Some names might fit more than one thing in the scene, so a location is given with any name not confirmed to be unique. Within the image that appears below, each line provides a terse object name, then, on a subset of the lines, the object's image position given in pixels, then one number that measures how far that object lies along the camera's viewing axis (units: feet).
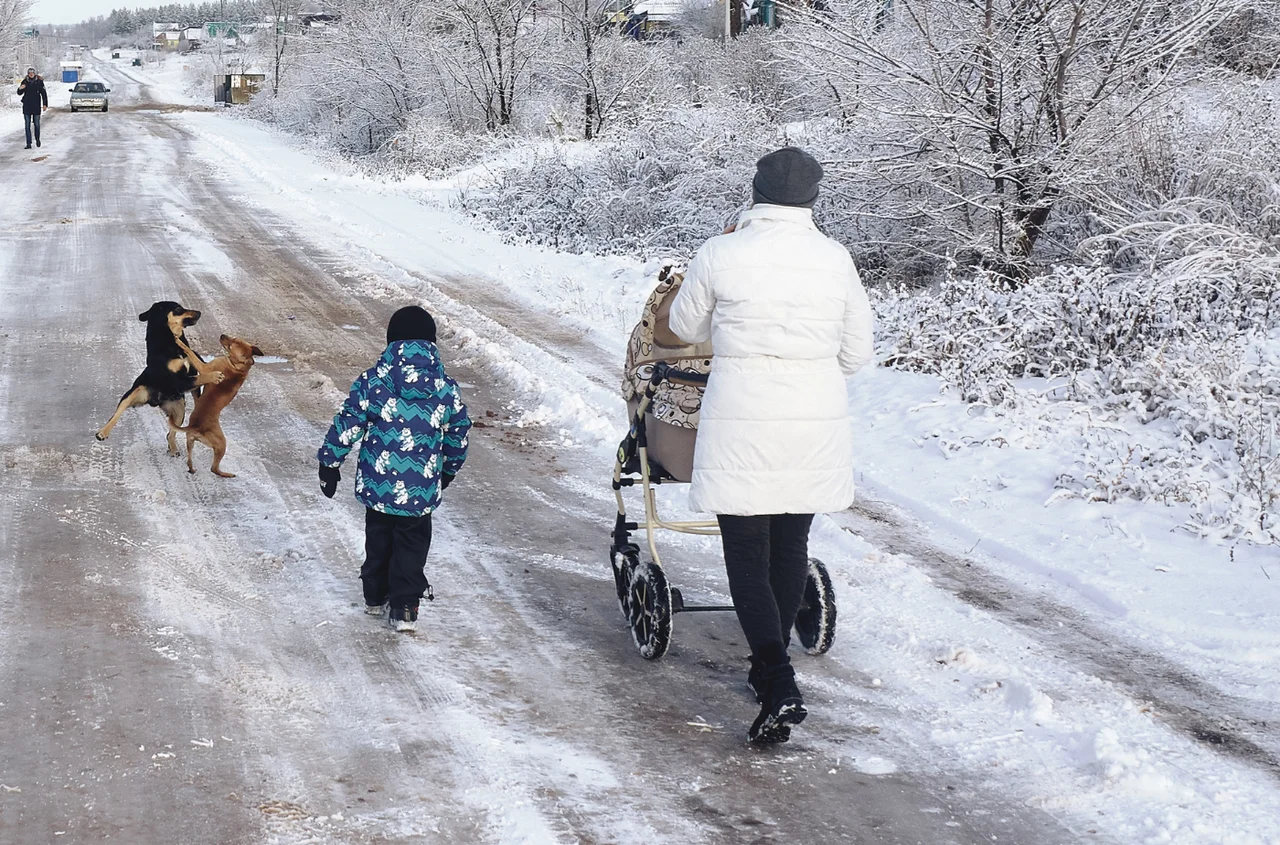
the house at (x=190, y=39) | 379.29
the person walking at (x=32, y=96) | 91.40
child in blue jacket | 16.75
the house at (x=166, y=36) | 425.28
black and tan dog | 24.31
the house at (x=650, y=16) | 86.31
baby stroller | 15.79
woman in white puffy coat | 13.58
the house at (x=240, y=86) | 184.24
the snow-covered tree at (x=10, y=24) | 189.47
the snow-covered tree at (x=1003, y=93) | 35.35
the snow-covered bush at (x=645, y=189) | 53.67
